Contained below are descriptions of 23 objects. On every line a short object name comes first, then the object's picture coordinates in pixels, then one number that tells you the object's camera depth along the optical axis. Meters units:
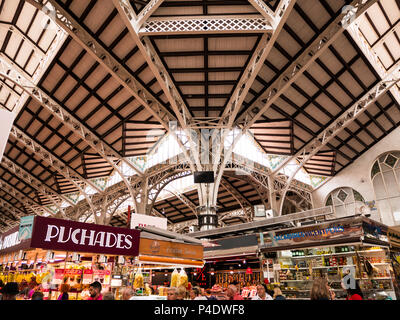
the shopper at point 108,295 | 4.60
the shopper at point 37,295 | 5.25
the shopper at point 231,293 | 5.59
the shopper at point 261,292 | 6.19
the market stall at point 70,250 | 6.12
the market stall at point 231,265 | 12.30
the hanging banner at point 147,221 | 12.55
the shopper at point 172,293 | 4.41
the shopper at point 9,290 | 4.13
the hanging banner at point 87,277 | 9.42
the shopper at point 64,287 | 7.07
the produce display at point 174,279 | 10.54
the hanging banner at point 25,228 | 6.00
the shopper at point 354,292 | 4.22
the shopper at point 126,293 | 5.32
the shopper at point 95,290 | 6.19
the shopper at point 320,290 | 3.11
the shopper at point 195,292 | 6.57
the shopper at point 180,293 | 4.59
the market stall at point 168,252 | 8.08
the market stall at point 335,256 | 9.30
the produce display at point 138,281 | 9.82
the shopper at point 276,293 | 6.27
